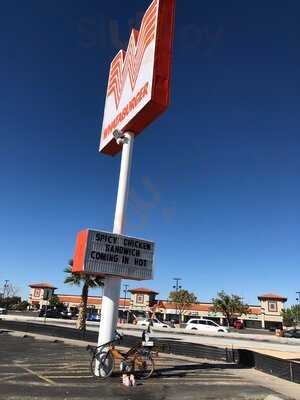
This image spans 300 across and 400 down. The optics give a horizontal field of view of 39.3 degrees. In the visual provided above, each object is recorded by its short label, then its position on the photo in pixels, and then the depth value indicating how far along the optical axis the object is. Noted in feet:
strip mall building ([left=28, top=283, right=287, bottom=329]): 322.34
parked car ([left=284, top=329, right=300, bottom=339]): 188.30
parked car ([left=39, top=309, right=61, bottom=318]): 232.12
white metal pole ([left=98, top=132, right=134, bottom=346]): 45.70
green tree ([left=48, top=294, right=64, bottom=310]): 320.70
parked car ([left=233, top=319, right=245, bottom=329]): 260.83
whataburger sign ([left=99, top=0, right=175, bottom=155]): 47.57
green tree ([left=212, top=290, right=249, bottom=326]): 289.21
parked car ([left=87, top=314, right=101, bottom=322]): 234.46
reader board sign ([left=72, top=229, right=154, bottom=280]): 45.09
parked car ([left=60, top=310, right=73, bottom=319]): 232.00
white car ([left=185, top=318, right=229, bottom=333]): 167.02
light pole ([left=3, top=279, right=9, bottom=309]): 432.82
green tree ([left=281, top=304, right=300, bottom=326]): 308.40
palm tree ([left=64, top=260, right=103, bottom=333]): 107.86
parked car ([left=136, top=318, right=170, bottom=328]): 189.37
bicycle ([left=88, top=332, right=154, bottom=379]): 42.29
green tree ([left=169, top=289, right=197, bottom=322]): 305.32
